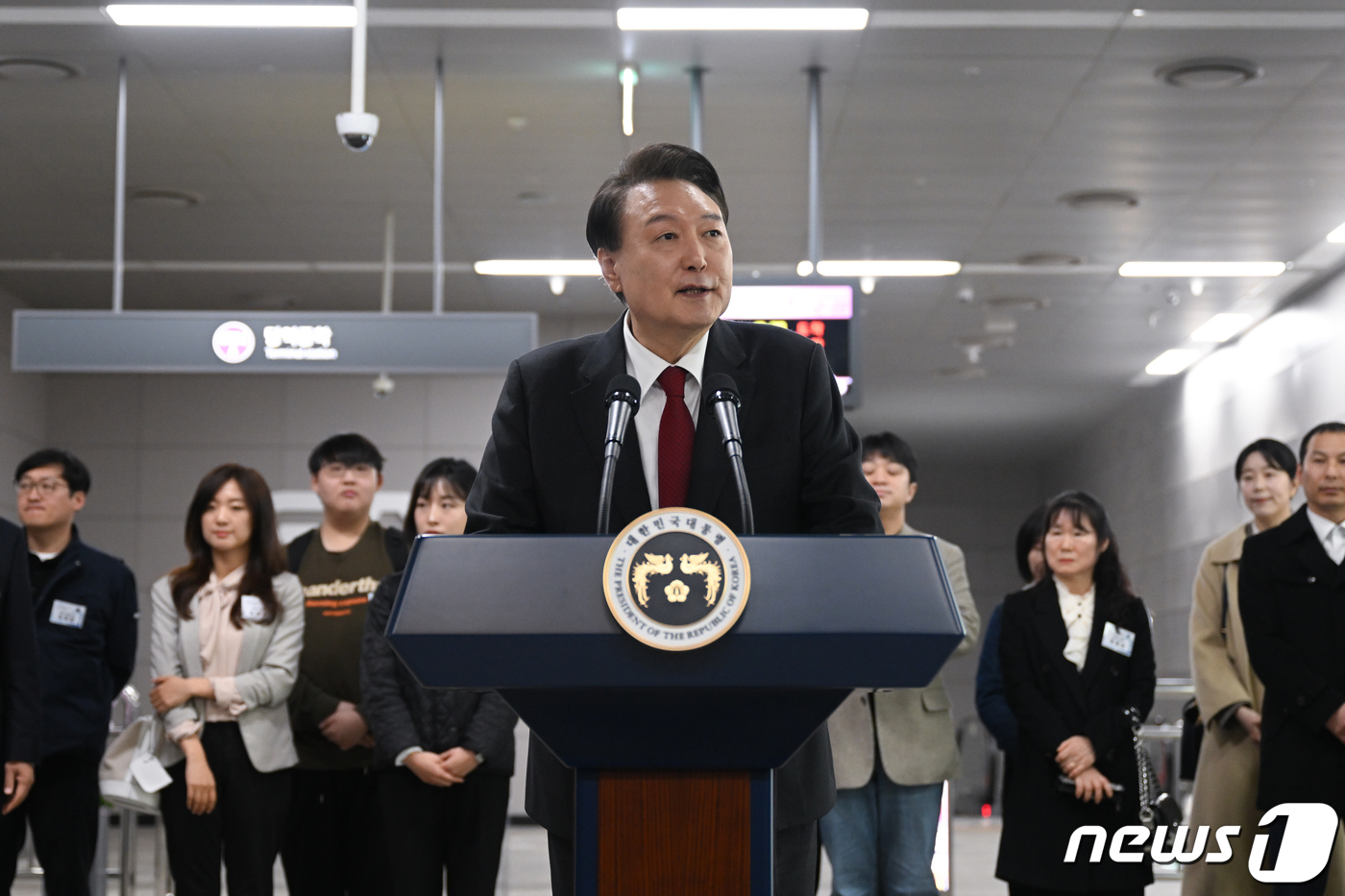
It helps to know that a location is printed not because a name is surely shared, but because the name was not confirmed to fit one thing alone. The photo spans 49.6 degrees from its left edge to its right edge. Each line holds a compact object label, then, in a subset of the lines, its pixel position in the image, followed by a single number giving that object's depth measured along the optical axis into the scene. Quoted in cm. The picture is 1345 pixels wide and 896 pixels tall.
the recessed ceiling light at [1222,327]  1091
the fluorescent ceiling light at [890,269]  940
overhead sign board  612
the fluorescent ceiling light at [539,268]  945
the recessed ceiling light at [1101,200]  793
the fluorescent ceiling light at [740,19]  576
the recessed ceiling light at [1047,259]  919
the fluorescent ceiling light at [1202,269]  941
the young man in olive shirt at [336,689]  427
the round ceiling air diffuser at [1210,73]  611
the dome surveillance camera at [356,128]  517
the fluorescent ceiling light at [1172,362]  1215
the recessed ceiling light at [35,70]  618
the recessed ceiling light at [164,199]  800
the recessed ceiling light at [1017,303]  1037
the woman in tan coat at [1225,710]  429
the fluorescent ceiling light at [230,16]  572
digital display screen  608
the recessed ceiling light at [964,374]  1292
